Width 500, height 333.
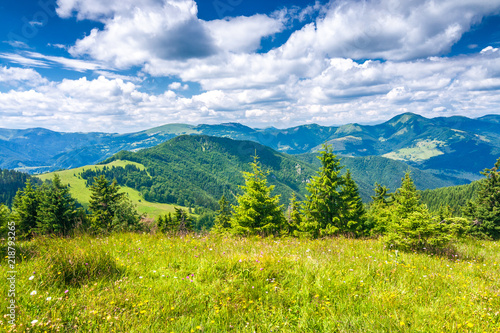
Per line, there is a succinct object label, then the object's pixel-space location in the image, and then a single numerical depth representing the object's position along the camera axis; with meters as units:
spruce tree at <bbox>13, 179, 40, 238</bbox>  33.81
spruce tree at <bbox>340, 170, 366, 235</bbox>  21.67
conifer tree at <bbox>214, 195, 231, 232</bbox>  49.46
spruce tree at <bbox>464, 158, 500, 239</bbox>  33.31
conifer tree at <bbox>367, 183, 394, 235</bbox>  27.64
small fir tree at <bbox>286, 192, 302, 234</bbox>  27.84
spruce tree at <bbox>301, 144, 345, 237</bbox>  21.55
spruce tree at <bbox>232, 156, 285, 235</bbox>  20.17
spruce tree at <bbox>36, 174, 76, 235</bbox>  30.42
